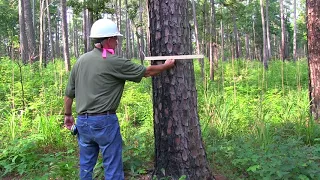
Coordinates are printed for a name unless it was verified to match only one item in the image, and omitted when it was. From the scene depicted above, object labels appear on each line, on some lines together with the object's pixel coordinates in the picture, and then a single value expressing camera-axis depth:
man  2.92
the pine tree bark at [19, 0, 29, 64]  15.17
